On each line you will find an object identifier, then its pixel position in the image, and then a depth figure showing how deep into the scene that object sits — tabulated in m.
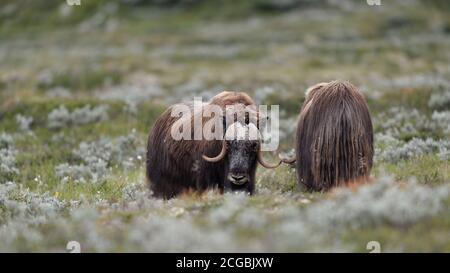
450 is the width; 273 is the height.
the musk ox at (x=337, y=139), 18.73
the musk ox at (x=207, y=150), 18.55
